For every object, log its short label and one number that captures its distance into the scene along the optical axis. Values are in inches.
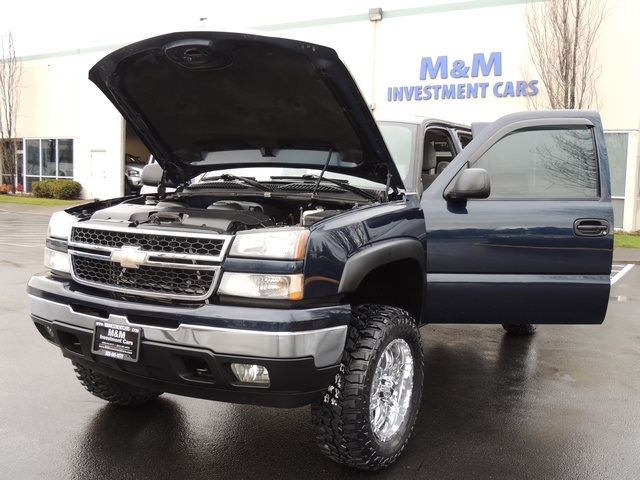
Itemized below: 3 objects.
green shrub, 1096.2
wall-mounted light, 808.3
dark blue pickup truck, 115.7
